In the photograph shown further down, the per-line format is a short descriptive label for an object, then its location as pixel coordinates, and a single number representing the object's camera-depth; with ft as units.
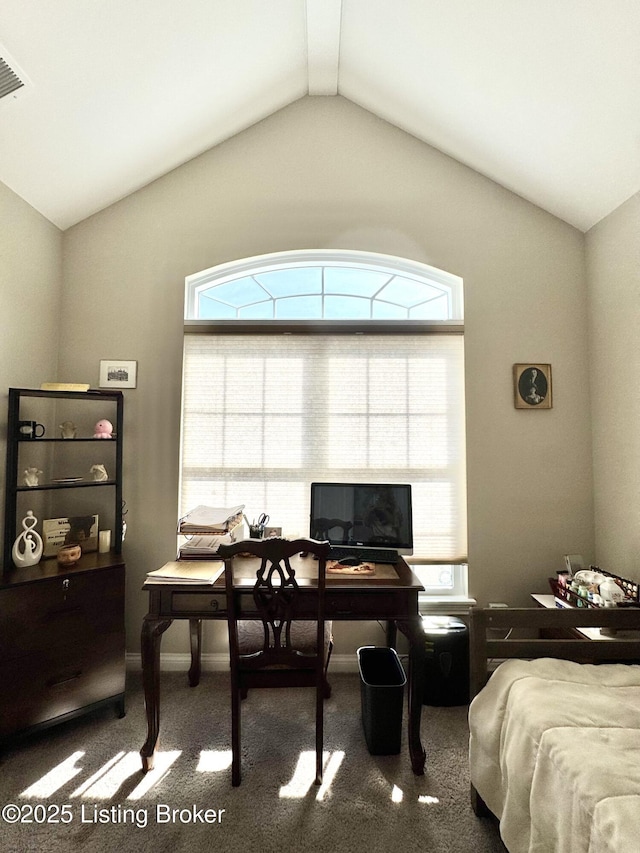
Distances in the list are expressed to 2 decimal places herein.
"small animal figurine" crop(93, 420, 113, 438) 8.51
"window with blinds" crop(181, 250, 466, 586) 9.27
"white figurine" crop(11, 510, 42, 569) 7.38
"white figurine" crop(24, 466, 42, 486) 7.79
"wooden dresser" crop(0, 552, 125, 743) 6.56
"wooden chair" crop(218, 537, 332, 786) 5.81
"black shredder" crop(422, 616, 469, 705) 7.90
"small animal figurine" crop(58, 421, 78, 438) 8.30
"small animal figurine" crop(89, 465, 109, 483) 8.54
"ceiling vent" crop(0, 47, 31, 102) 6.11
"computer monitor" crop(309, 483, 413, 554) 8.08
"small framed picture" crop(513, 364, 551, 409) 9.19
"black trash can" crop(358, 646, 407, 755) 6.57
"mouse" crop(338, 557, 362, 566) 7.59
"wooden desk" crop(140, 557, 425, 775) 6.35
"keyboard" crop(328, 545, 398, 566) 7.88
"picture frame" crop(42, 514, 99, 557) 8.10
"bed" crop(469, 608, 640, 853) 3.56
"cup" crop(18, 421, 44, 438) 7.76
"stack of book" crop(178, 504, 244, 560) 7.65
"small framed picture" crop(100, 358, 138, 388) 9.29
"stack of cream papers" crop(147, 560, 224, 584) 6.56
